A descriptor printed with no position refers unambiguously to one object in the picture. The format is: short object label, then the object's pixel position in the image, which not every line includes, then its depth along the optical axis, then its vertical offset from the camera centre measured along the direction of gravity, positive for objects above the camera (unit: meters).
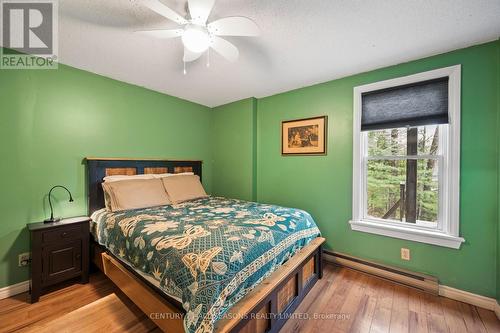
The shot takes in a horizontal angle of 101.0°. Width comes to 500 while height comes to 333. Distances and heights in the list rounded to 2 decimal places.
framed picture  2.74 +0.41
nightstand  1.84 -0.83
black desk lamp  2.06 -0.48
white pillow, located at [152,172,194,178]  2.85 -0.13
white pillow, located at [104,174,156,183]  2.44 -0.16
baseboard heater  2.01 -1.15
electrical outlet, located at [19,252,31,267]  2.01 -0.92
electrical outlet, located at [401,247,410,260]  2.16 -0.93
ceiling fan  1.31 +0.97
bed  1.15 -0.66
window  1.97 +0.09
